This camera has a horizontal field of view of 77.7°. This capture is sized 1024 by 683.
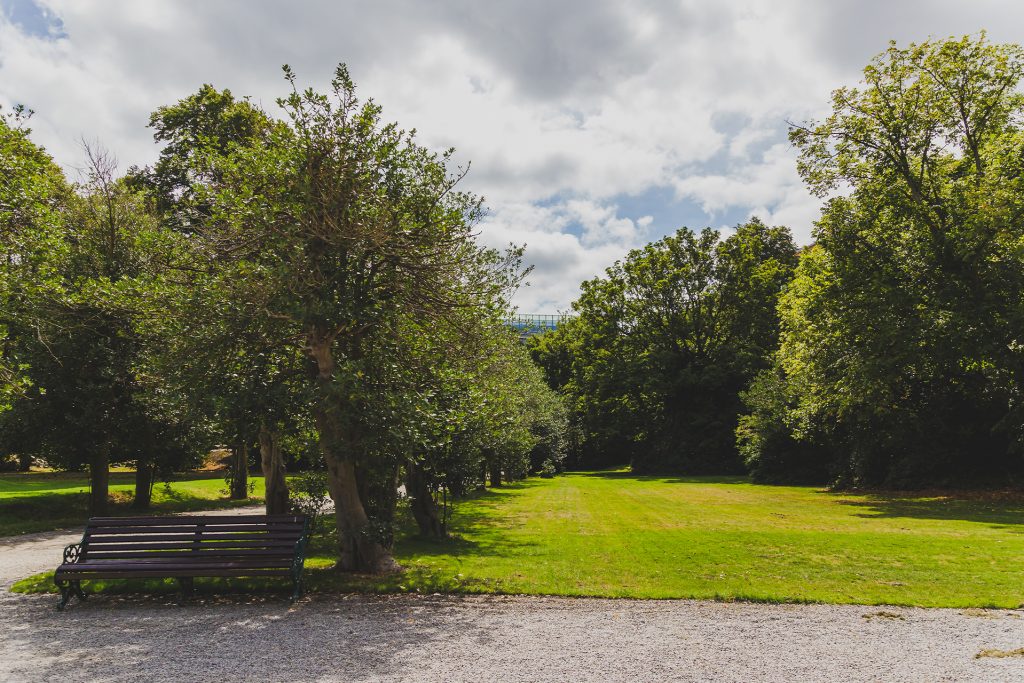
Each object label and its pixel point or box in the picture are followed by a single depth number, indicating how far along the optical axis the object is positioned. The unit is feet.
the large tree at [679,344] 151.23
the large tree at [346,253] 29.55
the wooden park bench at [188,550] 27.96
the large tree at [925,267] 73.05
